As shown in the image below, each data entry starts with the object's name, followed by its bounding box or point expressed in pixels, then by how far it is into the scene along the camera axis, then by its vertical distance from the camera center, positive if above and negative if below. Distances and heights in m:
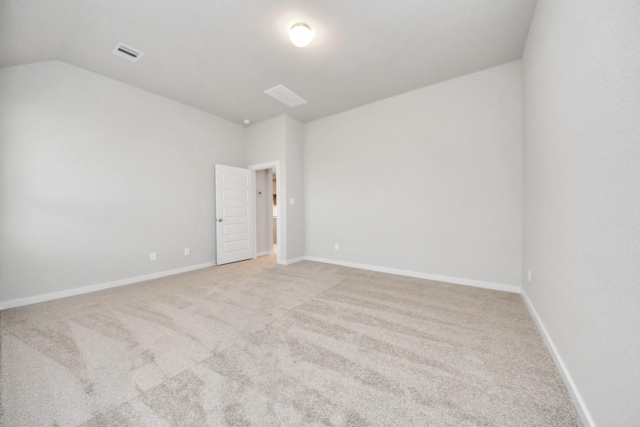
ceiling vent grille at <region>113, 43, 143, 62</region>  2.60 +1.96
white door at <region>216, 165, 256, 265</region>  4.48 -0.02
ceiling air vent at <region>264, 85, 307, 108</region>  3.51 +1.95
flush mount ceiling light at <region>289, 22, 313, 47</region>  2.25 +1.83
